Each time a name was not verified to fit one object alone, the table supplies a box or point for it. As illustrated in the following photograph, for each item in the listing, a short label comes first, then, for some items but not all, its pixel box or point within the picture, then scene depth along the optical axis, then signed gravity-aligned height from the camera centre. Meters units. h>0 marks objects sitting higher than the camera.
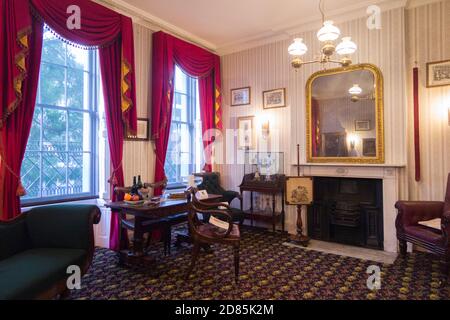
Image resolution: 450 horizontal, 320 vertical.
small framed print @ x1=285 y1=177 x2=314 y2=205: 4.31 -0.47
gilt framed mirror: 4.08 +0.72
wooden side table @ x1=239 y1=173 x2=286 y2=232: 4.66 -0.49
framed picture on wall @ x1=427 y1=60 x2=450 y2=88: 3.69 +1.18
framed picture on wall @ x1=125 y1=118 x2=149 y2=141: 4.25 +0.52
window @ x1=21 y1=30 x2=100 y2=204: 3.39 +0.48
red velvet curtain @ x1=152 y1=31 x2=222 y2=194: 4.43 +1.49
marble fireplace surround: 3.86 -0.41
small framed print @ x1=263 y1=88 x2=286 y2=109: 4.96 +1.17
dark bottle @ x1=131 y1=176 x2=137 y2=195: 3.37 -0.33
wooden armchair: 2.93 -0.79
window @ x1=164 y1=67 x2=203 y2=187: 5.12 +0.56
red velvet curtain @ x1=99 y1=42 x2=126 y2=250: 3.79 +0.66
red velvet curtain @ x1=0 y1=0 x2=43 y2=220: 2.78 +0.68
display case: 4.99 -0.02
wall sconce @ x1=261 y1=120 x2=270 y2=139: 5.13 +0.63
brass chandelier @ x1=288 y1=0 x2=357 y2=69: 2.70 +1.22
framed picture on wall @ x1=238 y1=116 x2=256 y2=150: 5.36 +0.57
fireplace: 4.07 -0.80
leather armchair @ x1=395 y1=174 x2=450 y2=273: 3.15 -0.75
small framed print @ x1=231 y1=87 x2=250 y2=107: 5.45 +1.33
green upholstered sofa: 2.02 -0.74
